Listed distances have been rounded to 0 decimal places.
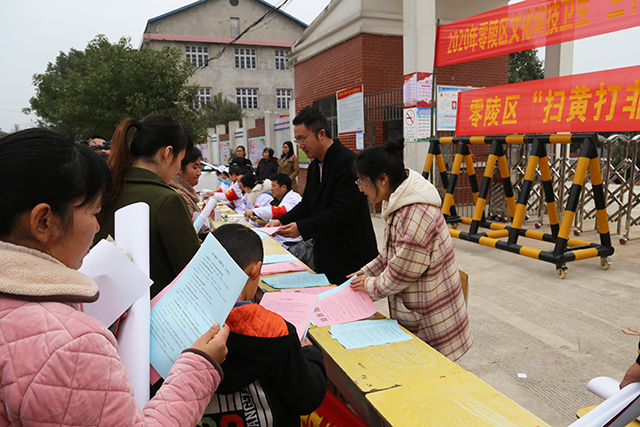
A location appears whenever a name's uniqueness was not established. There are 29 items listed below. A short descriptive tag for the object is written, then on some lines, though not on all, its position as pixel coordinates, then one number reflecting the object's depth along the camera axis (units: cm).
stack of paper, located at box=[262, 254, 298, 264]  283
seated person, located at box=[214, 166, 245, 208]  547
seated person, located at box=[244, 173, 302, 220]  426
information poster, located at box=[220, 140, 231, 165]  1947
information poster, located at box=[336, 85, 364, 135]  866
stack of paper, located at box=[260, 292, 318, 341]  159
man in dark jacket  259
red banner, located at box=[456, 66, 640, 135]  367
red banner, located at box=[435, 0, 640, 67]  376
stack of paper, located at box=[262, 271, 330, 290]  230
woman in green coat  134
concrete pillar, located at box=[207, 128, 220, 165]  2180
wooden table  116
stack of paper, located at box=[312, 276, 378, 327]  183
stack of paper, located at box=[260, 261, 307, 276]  259
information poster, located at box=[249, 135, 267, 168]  1580
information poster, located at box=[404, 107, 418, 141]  639
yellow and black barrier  409
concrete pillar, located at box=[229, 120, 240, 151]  1917
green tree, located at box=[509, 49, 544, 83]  1998
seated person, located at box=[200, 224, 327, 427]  103
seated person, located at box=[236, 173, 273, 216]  498
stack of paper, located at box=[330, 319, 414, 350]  162
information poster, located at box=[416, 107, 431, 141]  637
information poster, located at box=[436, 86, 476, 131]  734
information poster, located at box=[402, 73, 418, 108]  641
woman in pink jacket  57
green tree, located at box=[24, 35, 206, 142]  1155
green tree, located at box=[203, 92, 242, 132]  2630
